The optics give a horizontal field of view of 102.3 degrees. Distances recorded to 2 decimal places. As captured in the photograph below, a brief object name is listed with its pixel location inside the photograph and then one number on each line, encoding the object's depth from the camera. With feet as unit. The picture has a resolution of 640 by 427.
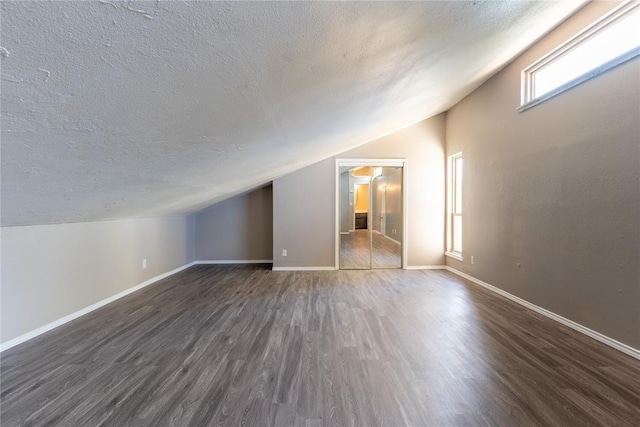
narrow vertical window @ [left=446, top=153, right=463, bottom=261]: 15.35
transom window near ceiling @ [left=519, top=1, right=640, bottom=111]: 6.79
